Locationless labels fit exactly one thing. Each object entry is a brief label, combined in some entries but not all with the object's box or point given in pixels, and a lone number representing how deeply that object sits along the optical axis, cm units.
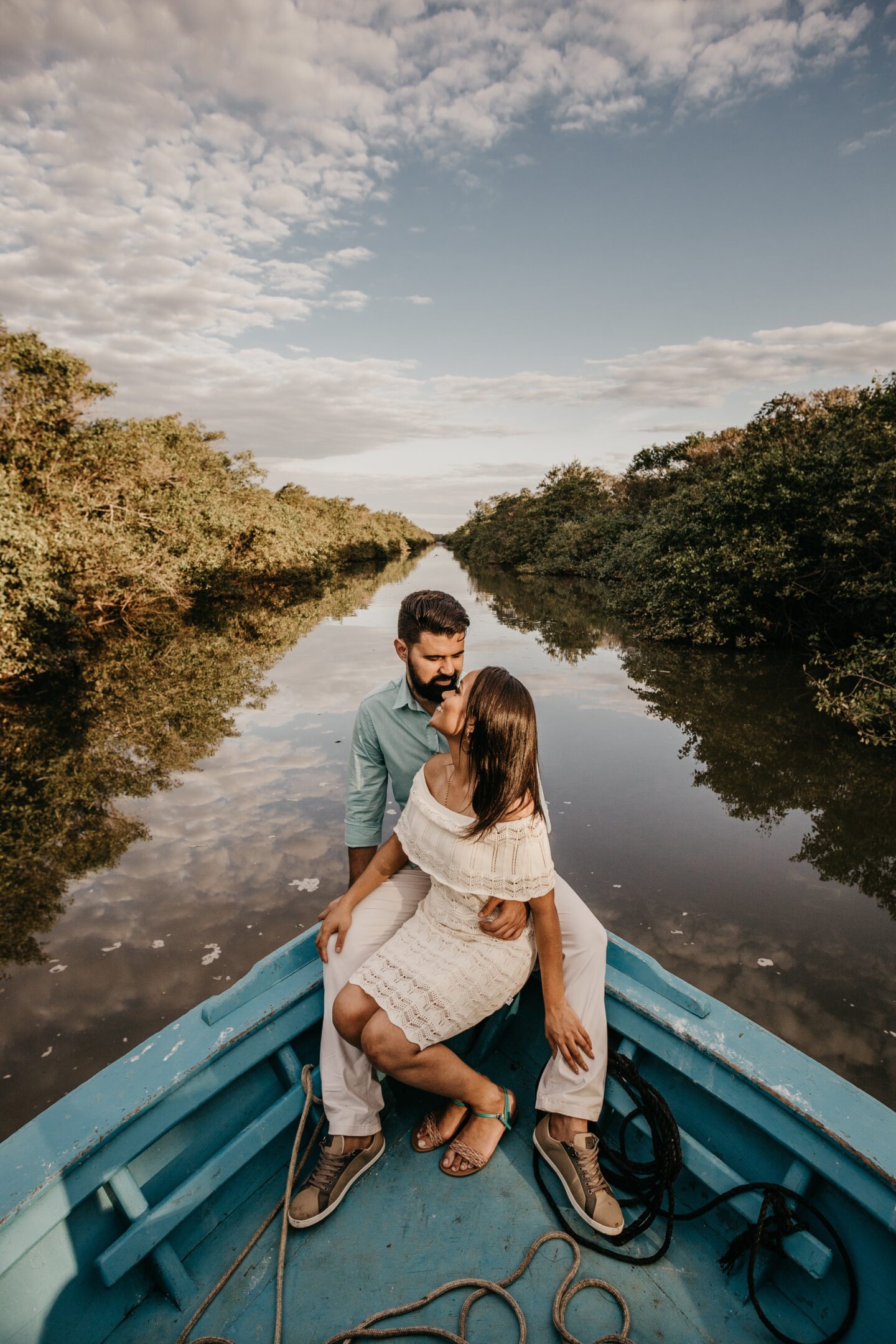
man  192
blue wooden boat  148
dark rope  159
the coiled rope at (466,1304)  162
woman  181
